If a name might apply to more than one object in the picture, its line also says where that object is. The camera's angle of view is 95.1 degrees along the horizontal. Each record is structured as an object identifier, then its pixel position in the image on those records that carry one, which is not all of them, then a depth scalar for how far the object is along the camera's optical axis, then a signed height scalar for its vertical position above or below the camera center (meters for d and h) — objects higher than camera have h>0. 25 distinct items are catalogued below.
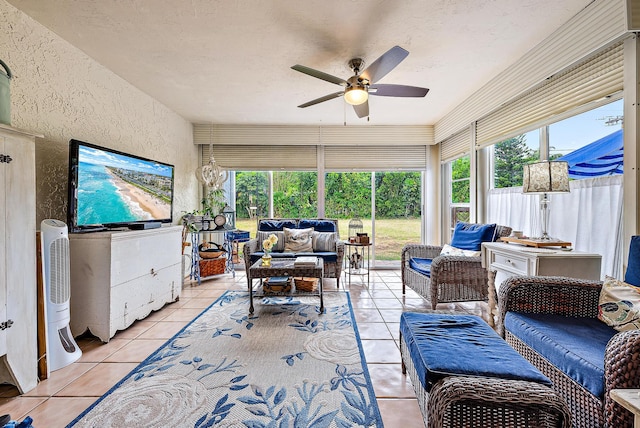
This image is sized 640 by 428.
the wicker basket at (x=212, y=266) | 4.38 -0.81
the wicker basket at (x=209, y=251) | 4.40 -0.59
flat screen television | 2.35 +0.22
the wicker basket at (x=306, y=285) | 3.10 -0.77
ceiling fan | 2.16 +1.12
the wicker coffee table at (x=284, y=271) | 2.87 -0.58
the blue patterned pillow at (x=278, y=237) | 4.43 -0.41
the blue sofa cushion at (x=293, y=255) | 3.94 -0.58
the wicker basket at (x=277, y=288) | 3.07 -0.79
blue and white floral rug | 1.52 -1.06
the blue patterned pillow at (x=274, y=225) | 4.65 -0.20
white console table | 2.06 -0.36
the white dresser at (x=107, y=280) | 2.36 -0.57
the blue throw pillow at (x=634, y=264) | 1.48 -0.27
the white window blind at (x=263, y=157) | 5.12 +0.98
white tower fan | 2.00 -0.55
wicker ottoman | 1.05 -0.70
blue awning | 2.10 +0.42
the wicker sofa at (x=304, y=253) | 3.96 -0.44
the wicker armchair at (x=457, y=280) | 2.81 -0.66
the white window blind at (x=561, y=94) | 2.05 +1.01
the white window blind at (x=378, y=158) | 5.19 +0.97
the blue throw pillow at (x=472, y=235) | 2.96 -0.24
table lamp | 2.16 +0.26
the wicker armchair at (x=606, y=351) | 1.03 -0.56
